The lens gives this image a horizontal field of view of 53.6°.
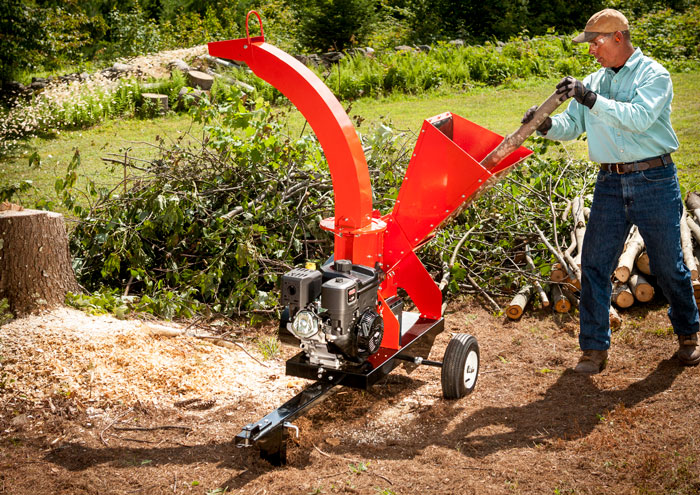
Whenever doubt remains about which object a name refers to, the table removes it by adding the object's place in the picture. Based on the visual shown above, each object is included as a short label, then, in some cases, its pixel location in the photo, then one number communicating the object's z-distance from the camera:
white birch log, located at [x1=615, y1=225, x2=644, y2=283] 5.43
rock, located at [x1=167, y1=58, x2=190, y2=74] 14.22
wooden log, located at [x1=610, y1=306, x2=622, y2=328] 5.18
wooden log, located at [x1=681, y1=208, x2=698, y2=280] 5.23
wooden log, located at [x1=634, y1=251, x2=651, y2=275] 5.49
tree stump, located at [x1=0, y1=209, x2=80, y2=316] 4.86
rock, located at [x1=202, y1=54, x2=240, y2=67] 14.79
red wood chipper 3.70
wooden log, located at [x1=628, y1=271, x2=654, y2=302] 5.46
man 4.02
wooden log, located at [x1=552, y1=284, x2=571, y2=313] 5.63
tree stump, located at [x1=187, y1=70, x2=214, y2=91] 13.42
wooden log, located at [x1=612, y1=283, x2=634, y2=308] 5.49
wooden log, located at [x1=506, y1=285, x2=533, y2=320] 5.65
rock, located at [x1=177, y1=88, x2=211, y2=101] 12.84
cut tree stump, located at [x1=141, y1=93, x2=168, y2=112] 12.53
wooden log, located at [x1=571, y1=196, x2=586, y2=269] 5.88
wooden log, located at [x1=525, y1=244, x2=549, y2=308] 5.70
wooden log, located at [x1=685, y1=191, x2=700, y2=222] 6.14
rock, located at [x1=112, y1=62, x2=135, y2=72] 14.39
